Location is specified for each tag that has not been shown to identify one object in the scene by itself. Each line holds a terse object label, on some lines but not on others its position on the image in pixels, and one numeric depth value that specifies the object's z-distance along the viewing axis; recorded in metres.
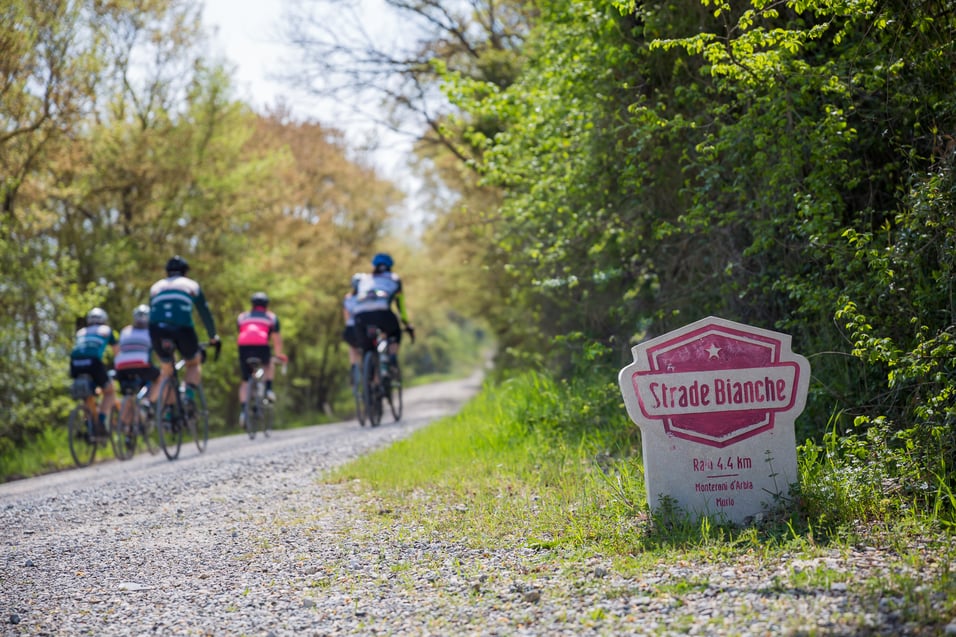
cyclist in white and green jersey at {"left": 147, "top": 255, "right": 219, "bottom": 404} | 10.42
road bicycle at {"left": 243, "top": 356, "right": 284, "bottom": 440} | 13.12
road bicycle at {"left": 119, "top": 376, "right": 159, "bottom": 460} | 12.38
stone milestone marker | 4.79
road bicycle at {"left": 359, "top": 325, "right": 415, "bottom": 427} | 12.23
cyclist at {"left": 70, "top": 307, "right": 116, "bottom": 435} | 11.87
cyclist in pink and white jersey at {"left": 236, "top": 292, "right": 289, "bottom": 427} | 12.98
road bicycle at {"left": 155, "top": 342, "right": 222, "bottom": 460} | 10.62
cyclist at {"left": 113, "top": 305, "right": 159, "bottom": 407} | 12.38
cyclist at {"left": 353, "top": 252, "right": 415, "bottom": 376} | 12.14
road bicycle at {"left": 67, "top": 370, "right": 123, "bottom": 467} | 11.77
